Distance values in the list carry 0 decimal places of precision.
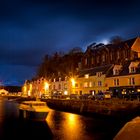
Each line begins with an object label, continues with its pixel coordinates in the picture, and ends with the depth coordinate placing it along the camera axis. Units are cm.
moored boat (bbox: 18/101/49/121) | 2947
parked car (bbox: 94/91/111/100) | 3882
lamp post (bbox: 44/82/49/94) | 7378
